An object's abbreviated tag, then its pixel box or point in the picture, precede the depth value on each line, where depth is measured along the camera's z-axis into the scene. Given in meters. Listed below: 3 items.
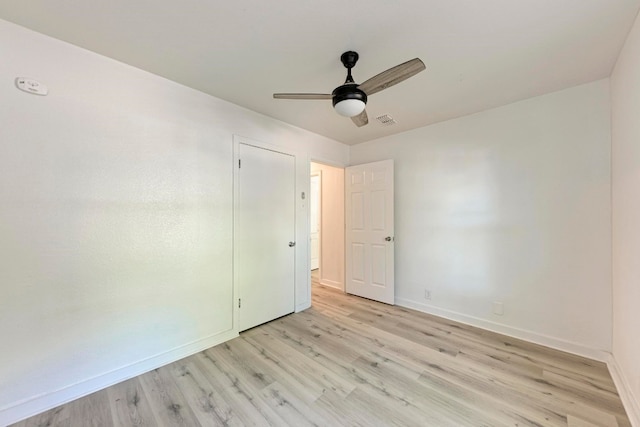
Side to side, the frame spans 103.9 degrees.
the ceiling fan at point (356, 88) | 1.51
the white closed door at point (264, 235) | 2.76
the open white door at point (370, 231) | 3.61
